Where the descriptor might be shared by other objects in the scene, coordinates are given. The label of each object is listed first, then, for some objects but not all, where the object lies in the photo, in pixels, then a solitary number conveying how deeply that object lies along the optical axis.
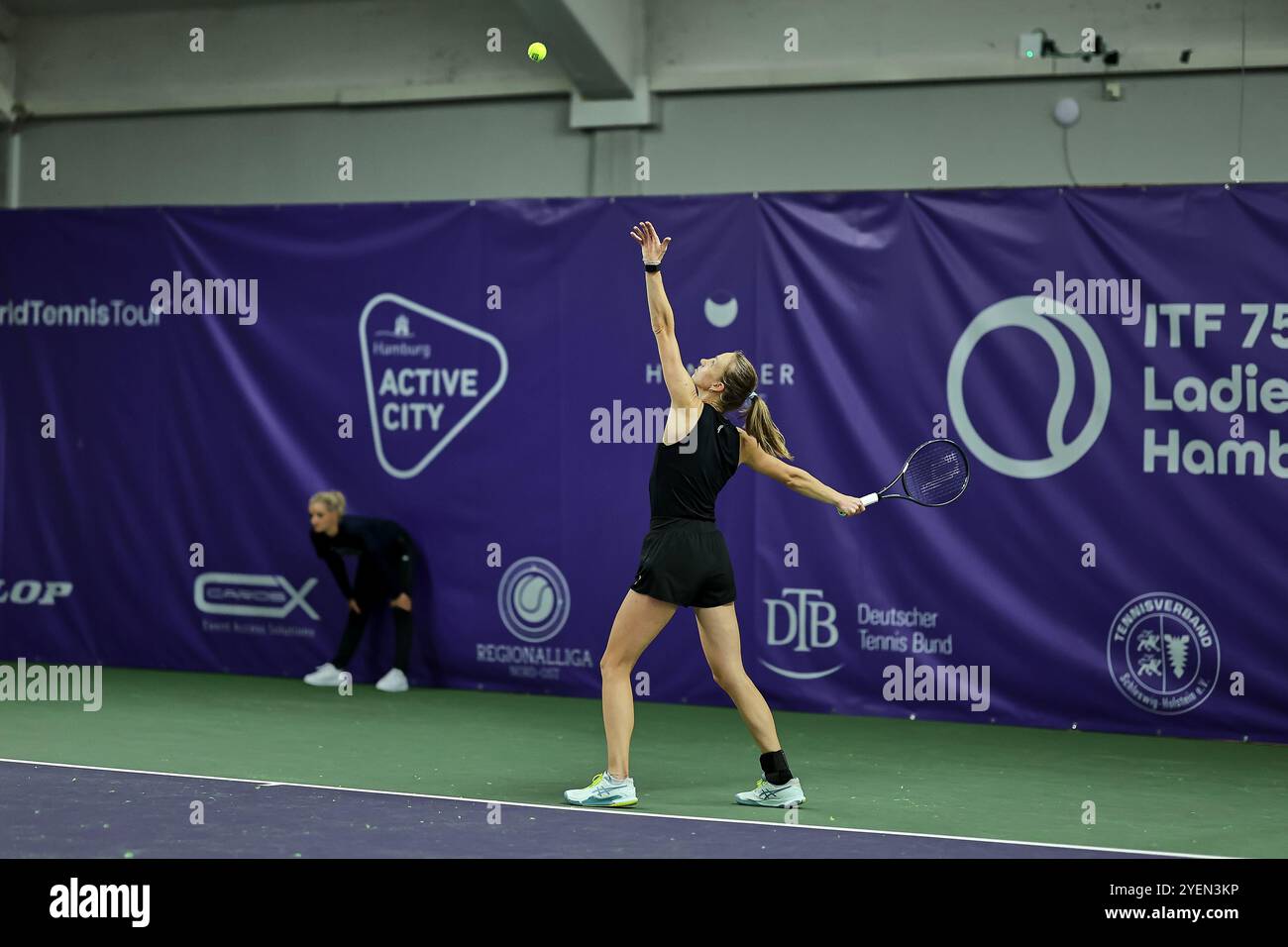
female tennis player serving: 6.12
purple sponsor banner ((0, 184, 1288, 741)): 8.31
